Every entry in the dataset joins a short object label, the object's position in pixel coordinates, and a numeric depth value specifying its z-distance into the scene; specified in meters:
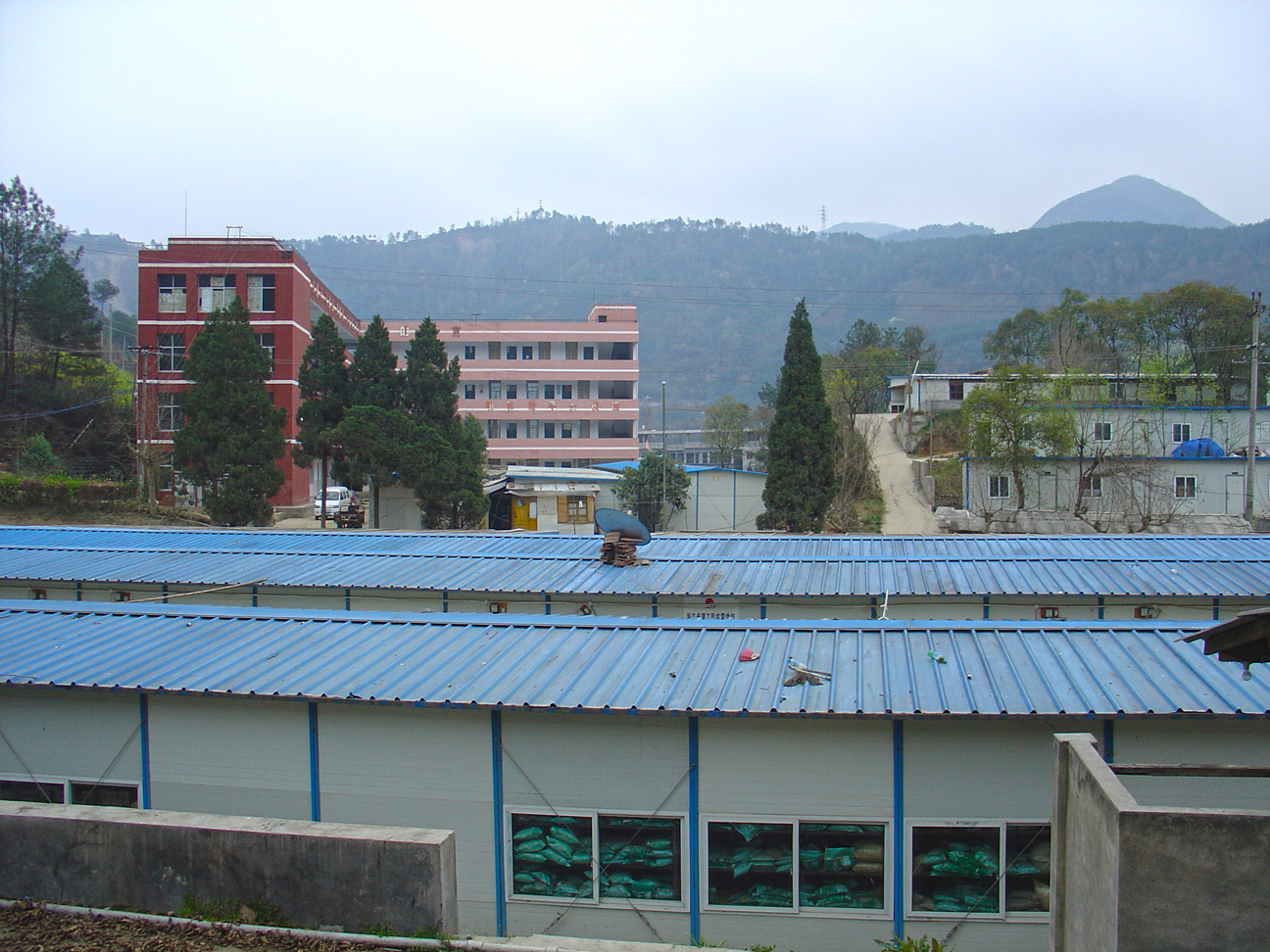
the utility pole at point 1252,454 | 32.28
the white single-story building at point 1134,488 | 35.84
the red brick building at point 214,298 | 43.72
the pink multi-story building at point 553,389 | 62.00
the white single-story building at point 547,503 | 41.78
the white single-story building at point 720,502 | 41.91
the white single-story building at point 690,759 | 7.89
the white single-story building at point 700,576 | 14.58
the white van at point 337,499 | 45.19
